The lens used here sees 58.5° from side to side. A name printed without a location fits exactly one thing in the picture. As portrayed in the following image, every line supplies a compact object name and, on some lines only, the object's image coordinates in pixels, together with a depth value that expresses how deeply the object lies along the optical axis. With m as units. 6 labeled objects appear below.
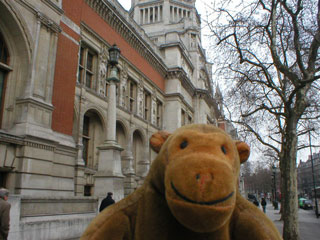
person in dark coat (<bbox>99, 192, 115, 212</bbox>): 8.91
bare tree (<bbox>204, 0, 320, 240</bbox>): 9.88
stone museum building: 9.78
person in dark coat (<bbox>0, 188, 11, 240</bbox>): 5.44
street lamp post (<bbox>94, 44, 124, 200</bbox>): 11.65
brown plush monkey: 1.47
